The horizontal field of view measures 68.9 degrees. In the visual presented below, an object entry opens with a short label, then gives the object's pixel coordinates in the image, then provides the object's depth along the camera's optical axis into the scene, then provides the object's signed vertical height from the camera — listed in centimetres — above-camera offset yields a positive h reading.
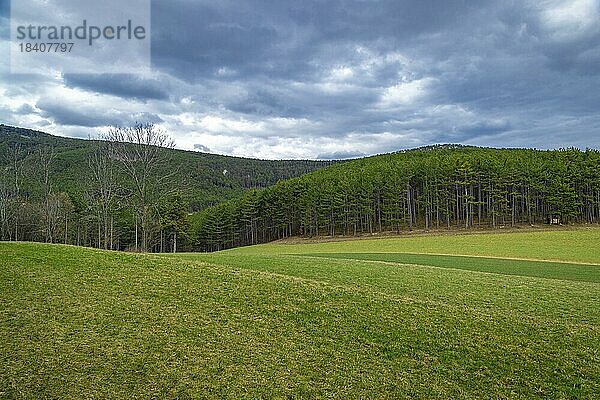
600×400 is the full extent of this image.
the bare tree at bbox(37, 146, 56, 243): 5200 +411
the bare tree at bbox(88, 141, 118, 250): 4688 +425
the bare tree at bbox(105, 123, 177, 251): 3766 +494
